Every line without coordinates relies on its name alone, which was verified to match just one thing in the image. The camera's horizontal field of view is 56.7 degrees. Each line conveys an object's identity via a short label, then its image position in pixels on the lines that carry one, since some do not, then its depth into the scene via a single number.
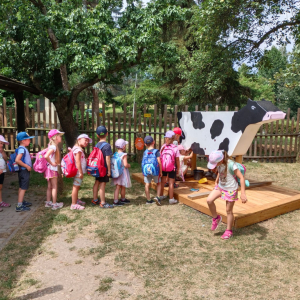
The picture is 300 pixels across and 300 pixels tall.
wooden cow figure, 5.39
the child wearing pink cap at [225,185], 4.01
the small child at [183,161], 6.66
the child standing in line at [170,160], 5.58
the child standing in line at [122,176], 5.46
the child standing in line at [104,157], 5.34
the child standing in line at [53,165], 5.23
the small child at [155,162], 5.49
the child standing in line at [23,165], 5.12
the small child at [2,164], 5.18
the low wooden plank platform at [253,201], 4.75
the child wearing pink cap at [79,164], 5.17
